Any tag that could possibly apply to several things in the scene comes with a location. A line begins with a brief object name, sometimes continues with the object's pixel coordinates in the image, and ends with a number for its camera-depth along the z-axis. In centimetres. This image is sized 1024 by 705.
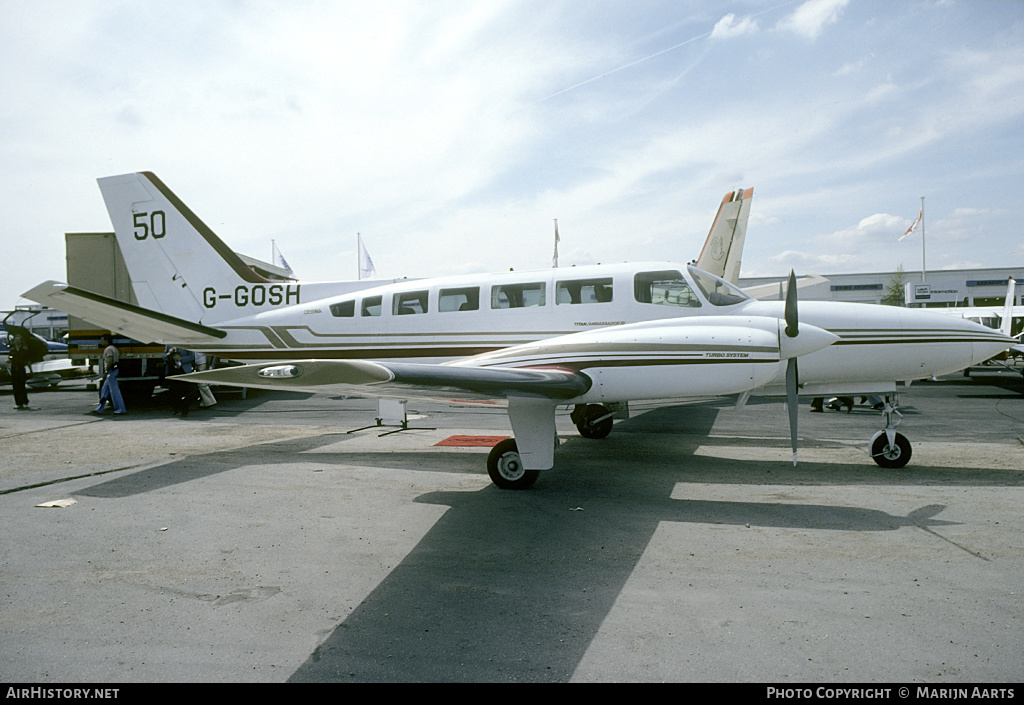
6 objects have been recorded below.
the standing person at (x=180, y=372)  1416
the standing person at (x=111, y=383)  1399
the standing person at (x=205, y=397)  1602
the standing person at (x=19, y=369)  1557
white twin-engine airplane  661
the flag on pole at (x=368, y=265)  3391
